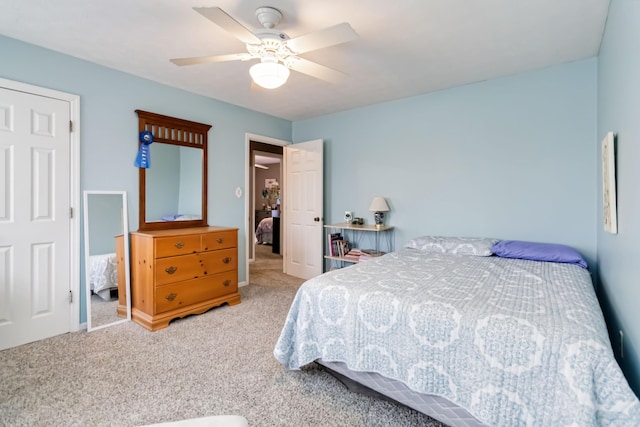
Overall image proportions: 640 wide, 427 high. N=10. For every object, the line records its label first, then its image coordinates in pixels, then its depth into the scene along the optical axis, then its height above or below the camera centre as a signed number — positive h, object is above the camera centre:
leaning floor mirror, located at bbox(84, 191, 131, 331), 2.82 -0.43
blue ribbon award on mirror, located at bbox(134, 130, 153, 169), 3.11 +0.64
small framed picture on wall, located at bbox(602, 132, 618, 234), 1.79 +0.17
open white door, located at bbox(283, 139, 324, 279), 4.41 +0.06
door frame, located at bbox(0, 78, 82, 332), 2.69 +0.04
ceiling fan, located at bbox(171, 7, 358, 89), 1.75 +1.06
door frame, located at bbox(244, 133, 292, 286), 4.19 +0.24
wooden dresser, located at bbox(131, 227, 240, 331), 2.82 -0.60
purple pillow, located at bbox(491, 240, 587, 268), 2.49 -0.33
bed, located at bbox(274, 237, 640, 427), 1.16 -0.60
